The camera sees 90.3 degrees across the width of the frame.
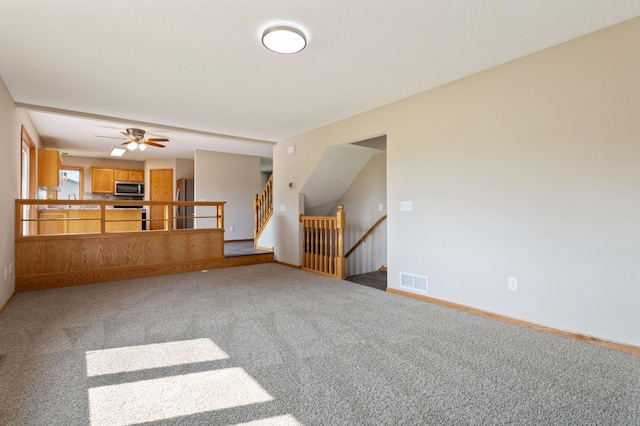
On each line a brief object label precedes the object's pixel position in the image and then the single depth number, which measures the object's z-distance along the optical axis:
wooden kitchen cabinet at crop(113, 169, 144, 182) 8.78
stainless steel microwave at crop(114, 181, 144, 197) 8.66
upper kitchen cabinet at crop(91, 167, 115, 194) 8.50
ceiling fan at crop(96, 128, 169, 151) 5.64
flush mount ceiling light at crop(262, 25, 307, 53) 2.40
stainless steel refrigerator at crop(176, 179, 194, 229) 8.66
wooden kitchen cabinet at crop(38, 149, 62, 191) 5.68
